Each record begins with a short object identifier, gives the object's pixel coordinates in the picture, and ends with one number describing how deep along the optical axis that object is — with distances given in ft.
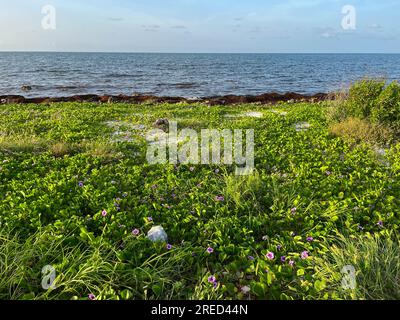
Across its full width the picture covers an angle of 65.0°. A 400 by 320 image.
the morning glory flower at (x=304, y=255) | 12.57
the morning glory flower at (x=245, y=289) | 11.41
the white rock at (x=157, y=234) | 13.71
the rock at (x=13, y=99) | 67.62
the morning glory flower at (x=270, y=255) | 12.54
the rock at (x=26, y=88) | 100.67
